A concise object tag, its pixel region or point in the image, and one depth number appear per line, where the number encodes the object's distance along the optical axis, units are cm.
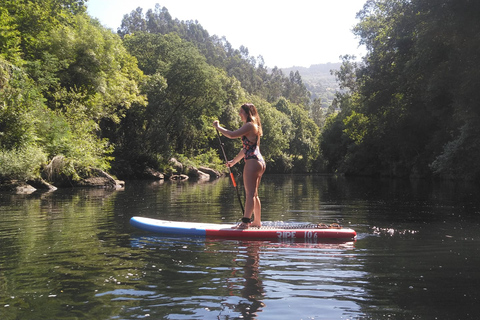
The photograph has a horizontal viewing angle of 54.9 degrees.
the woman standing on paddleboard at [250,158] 816
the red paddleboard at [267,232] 786
